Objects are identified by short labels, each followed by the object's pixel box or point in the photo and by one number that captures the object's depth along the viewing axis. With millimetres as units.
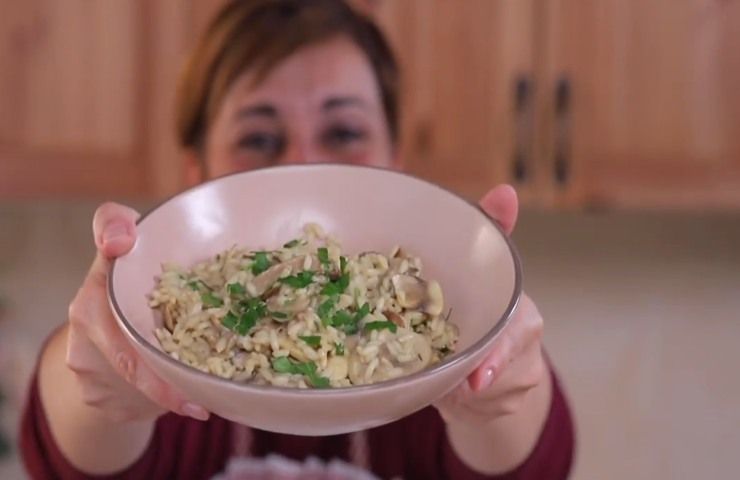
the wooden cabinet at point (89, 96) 1512
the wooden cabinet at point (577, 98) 1481
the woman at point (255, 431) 757
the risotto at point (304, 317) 687
